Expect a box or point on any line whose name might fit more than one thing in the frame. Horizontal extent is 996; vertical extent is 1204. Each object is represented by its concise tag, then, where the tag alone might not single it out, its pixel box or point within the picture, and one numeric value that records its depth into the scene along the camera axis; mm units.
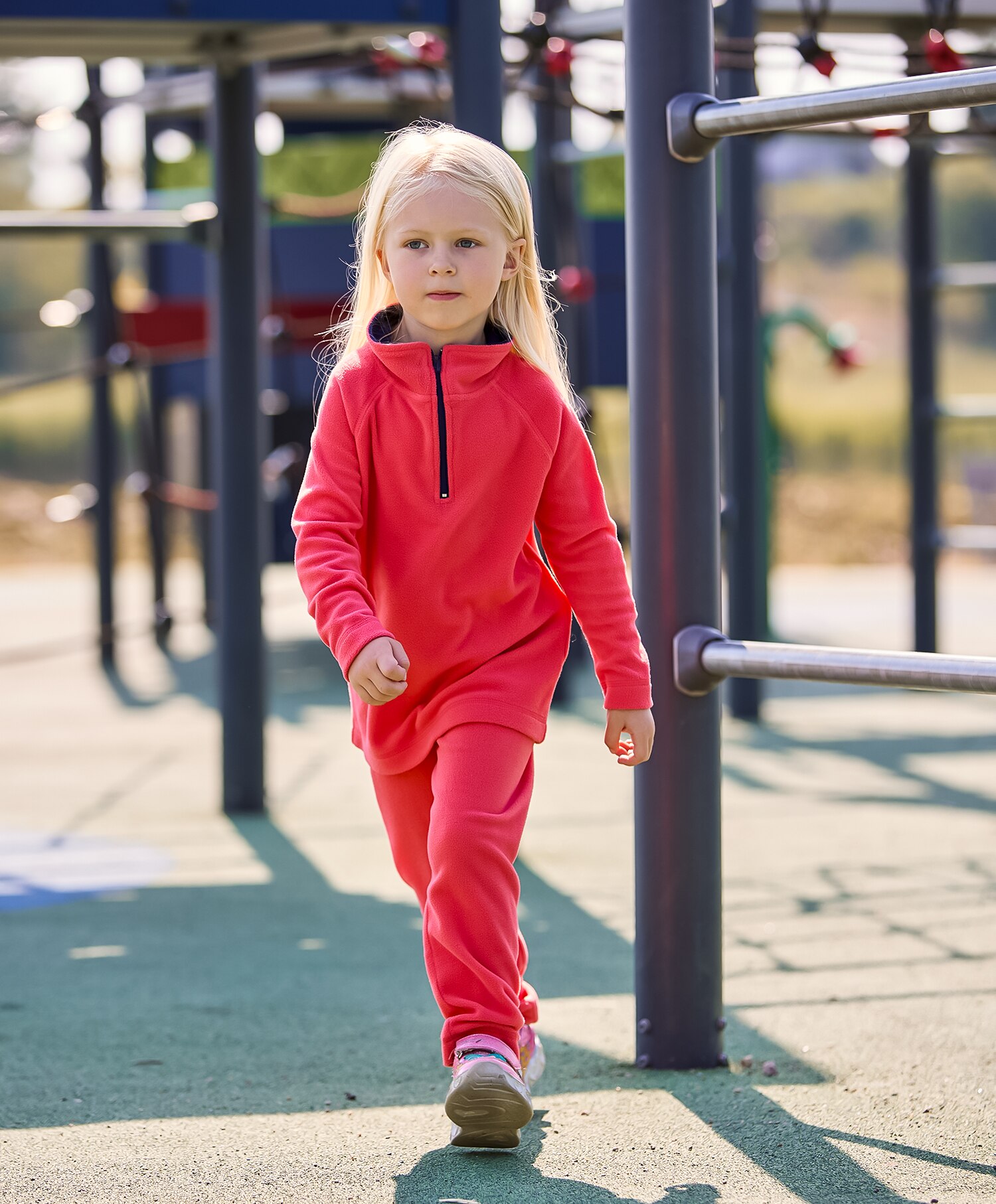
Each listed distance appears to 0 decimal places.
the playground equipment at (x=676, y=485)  4184
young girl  3736
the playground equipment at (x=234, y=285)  7262
